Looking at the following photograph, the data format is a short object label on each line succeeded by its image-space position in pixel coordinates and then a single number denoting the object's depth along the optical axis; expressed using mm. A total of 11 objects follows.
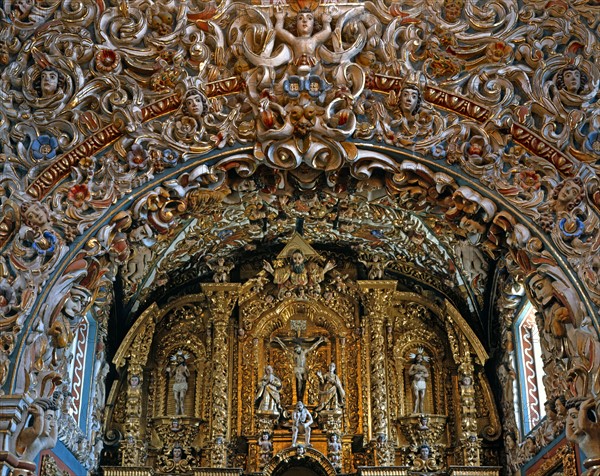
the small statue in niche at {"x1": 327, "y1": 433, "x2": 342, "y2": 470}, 13016
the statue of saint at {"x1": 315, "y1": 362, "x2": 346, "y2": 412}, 13398
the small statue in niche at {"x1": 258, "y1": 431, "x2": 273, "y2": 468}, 13055
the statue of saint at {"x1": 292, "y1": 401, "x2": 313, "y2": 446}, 13023
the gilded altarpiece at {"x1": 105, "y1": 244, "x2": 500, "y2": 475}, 13148
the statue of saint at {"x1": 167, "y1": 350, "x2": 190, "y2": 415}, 13531
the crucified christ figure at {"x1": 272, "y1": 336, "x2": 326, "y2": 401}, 13703
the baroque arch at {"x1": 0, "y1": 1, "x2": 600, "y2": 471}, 9438
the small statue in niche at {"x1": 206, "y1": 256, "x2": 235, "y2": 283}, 13992
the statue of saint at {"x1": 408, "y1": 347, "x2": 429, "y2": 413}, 13523
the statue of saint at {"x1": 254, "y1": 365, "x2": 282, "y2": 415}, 13367
